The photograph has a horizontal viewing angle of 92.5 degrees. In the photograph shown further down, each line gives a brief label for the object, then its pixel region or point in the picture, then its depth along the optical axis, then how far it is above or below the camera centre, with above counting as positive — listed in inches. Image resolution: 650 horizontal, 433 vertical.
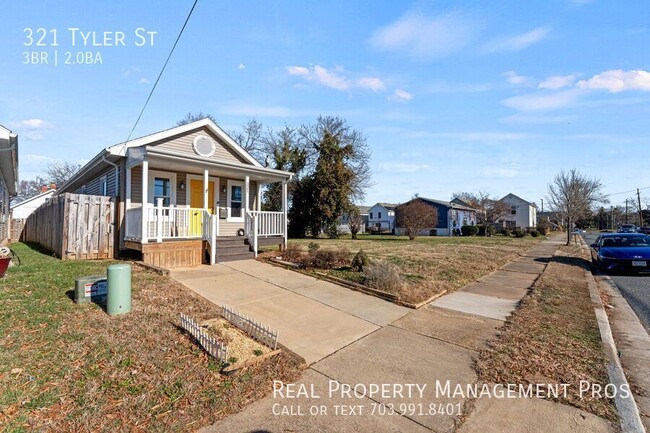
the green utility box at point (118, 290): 179.2 -39.0
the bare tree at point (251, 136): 1437.0 +409.7
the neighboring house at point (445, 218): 1649.9 +30.1
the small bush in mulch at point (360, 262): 338.6 -42.4
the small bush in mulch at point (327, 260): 365.1 -43.9
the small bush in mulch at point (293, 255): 393.9 -41.7
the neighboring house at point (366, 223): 1610.7 +1.3
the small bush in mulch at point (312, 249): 389.3 -32.7
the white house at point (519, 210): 2348.7 +103.7
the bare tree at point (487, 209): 1648.0 +82.3
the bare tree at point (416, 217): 1089.3 +22.3
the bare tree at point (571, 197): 924.8 +79.9
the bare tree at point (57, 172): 1825.8 +299.0
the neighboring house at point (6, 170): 307.9 +88.7
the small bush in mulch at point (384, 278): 279.3 -50.8
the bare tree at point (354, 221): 1140.6 +8.5
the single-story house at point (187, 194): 363.6 +44.3
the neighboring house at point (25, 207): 1277.1 +67.3
